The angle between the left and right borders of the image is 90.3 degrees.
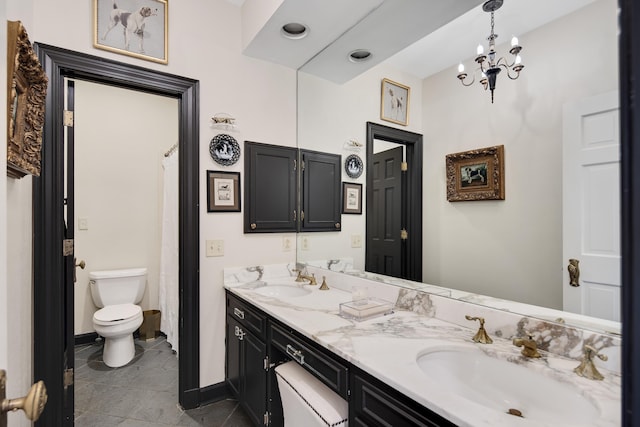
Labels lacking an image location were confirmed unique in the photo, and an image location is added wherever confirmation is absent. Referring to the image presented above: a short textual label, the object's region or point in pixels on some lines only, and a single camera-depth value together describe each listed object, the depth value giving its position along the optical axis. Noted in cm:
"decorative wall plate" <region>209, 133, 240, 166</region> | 224
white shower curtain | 281
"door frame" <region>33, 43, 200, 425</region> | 171
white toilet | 264
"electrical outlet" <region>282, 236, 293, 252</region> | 257
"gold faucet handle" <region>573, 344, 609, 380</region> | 93
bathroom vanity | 86
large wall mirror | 103
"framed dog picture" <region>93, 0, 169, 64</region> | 188
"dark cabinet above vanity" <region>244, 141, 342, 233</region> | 239
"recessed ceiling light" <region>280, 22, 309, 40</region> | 205
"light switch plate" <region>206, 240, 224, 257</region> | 224
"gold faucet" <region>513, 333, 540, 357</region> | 106
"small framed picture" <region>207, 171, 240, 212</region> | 224
